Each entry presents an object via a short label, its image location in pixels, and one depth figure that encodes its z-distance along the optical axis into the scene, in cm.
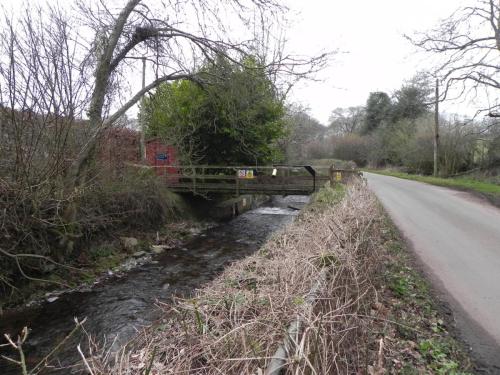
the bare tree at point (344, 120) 5888
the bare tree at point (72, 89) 653
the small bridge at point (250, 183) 1534
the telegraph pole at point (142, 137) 1420
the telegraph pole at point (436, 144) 2375
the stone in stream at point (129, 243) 1080
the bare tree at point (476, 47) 1487
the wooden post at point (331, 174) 1441
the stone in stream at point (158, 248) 1132
